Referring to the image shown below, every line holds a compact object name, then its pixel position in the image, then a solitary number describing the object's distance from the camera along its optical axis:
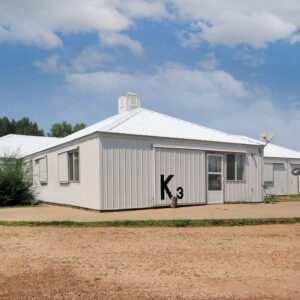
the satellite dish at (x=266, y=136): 19.81
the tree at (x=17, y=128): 63.81
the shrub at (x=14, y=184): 17.66
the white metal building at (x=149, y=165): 13.45
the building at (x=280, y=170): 25.89
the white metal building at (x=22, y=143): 27.55
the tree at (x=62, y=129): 63.40
